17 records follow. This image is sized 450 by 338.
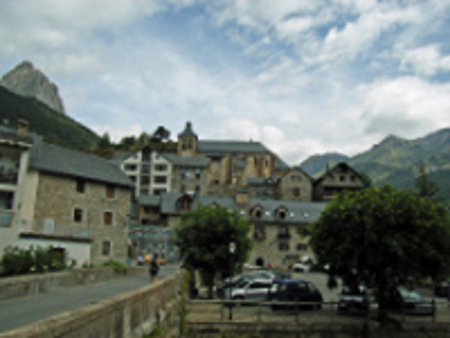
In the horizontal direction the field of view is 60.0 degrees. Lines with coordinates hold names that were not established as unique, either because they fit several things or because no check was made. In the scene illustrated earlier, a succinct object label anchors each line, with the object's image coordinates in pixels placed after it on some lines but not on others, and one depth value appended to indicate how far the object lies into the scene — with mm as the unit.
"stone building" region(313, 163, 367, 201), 74562
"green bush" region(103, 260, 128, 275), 26516
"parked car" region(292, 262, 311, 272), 45531
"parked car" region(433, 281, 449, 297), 28566
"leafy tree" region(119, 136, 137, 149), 118388
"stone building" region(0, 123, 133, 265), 27391
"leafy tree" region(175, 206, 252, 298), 24906
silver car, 22719
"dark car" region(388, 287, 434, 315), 18672
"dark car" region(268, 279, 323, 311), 20172
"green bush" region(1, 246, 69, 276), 19016
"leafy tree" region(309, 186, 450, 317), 17547
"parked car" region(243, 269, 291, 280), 27875
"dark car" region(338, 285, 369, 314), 18466
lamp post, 17438
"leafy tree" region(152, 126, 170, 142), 119688
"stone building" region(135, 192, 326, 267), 52312
